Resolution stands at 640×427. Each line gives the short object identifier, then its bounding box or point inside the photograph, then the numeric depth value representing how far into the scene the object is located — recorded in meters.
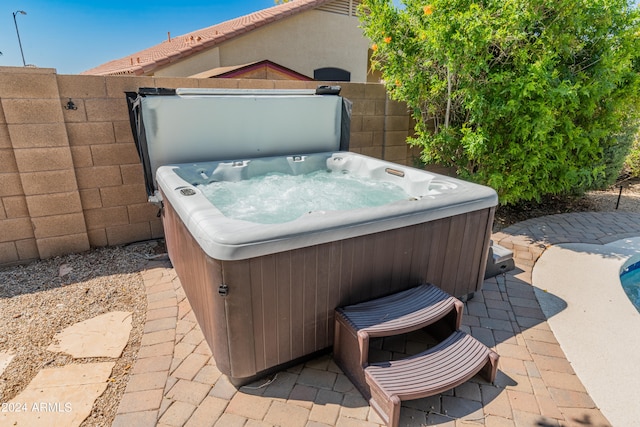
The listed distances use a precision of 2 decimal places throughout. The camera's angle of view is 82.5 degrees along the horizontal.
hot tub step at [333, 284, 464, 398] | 1.81
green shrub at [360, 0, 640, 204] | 3.39
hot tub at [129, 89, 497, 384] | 1.70
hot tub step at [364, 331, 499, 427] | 1.64
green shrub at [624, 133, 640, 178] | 6.21
